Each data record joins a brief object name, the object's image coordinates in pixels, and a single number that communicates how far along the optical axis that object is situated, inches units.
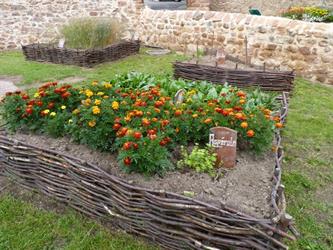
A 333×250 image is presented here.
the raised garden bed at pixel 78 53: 301.0
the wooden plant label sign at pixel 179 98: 140.0
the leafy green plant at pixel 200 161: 106.3
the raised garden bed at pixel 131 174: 84.7
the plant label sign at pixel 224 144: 106.4
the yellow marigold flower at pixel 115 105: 117.3
